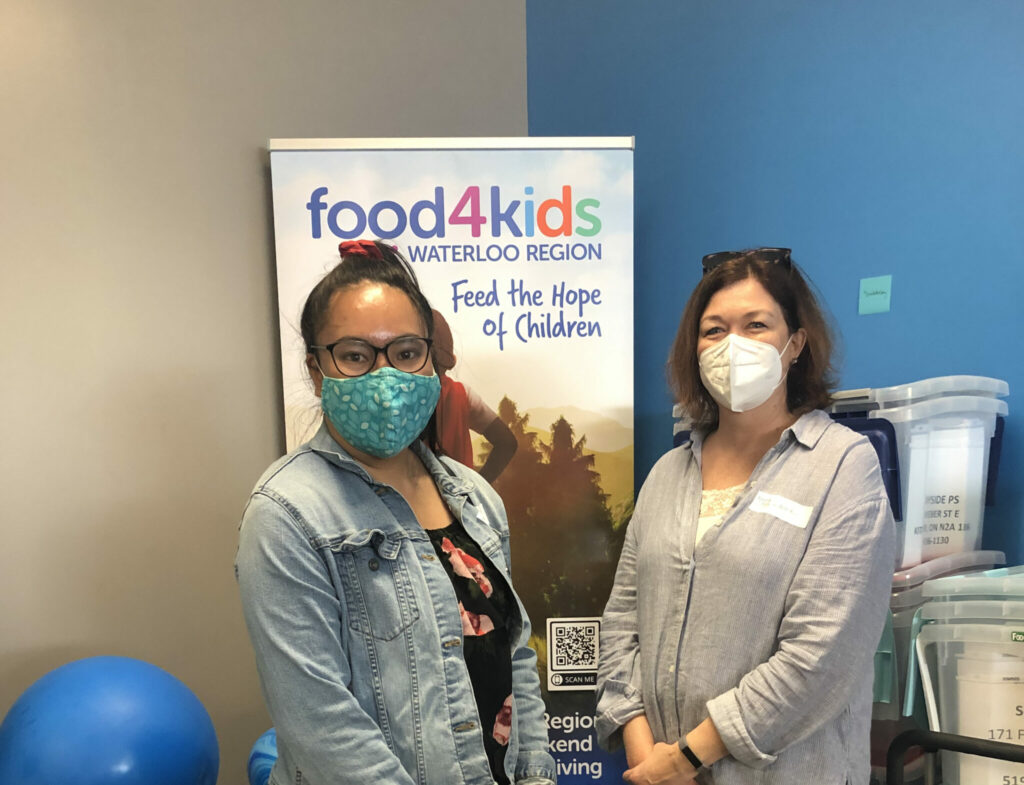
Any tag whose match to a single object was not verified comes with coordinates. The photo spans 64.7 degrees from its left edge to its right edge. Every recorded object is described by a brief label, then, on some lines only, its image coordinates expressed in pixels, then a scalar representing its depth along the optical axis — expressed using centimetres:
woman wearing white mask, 143
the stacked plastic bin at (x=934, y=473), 182
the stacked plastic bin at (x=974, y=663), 148
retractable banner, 252
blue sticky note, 221
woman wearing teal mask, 113
